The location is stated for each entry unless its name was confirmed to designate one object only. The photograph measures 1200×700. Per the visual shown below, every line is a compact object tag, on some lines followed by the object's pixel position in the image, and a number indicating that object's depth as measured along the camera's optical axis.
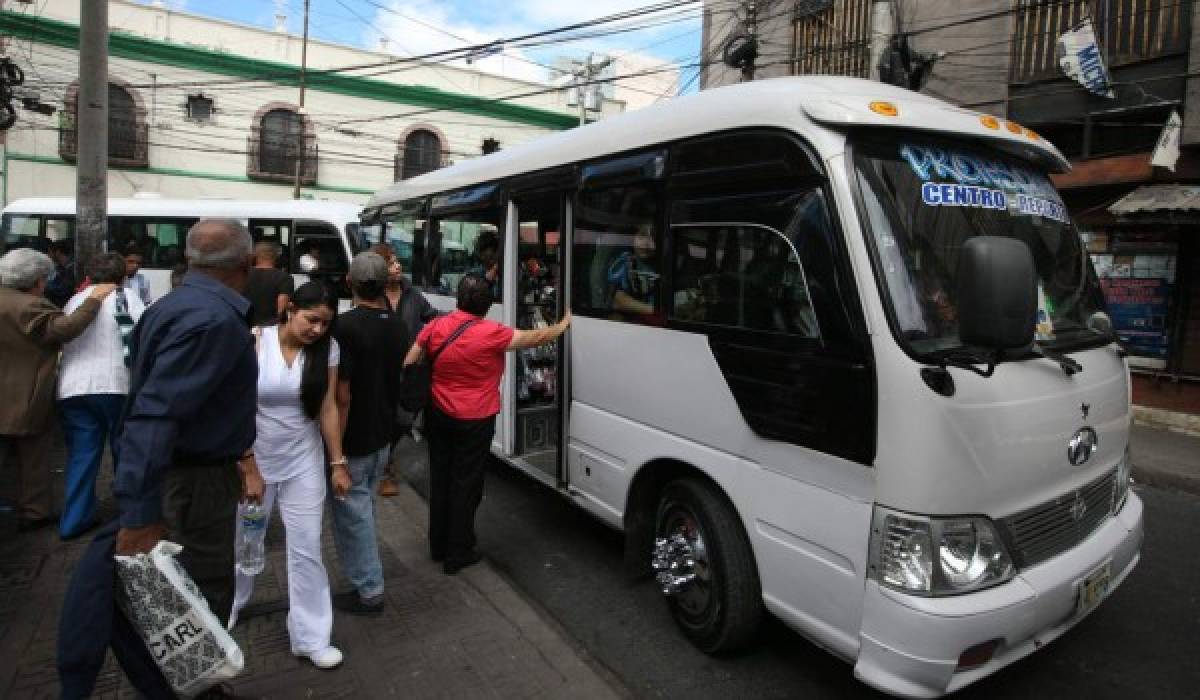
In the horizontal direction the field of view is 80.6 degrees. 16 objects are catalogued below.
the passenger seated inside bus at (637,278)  3.74
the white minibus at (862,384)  2.44
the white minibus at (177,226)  12.44
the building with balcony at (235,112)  21.97
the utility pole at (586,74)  23.74
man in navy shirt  2.25
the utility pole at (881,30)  8.84
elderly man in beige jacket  4.29
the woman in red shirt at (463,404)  4.10
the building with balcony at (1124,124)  8.64
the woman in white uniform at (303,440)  3.07
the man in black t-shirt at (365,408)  3.45
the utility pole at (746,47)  11.94
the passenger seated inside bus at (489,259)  5.59
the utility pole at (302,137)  24.38
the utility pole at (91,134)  6.42
